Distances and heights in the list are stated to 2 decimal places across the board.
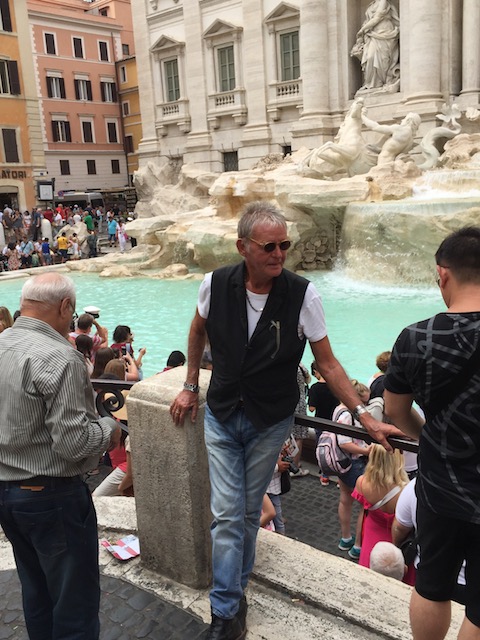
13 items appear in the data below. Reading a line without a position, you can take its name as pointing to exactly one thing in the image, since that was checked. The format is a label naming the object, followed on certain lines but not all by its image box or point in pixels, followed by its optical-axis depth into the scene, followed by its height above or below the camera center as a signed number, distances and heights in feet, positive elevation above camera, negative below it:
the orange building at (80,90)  135.44 +23.72
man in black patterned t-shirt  5.88 -2.35
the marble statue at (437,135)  55.42 +3.39
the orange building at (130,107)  145.28 +20.04
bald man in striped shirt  7.00 -2.87
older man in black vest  8.12 -2.52
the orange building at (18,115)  104.12 +14.67
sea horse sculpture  53.88 +2.14
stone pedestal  9.19 -4.36
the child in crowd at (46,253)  65.98 -5.72
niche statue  69.56 +14.67
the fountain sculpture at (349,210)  42.16 -2.27
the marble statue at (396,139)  52.54 +3.01
